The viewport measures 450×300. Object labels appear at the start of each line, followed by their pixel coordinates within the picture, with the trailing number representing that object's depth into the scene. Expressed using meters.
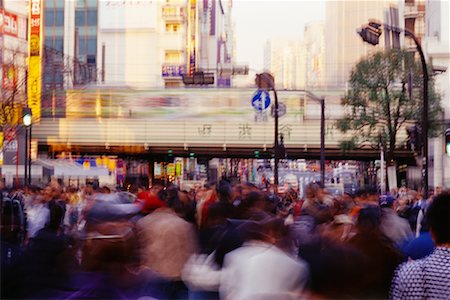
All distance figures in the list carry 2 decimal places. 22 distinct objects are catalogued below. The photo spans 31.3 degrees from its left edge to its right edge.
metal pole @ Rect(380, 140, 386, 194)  40.97
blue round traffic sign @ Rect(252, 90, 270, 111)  33.78
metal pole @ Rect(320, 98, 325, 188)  30.57
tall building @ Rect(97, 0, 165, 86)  73.06
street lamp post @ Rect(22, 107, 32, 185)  23.55
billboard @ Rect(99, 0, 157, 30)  73.81
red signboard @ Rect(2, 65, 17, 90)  43.10
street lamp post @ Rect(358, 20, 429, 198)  18.50
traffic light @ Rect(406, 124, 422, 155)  21.62
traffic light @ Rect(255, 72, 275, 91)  32.11
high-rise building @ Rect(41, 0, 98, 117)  74.94
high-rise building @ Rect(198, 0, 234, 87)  97.50
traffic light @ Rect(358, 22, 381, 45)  18.45
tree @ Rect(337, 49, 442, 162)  40.47
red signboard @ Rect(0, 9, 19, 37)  48.28
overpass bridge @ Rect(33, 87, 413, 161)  53.16
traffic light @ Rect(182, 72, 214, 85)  24.86
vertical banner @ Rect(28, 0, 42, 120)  46.72
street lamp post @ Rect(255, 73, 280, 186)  31.00
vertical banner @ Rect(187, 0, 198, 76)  76.88
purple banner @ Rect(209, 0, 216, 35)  105.03
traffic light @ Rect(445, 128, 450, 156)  17.06
